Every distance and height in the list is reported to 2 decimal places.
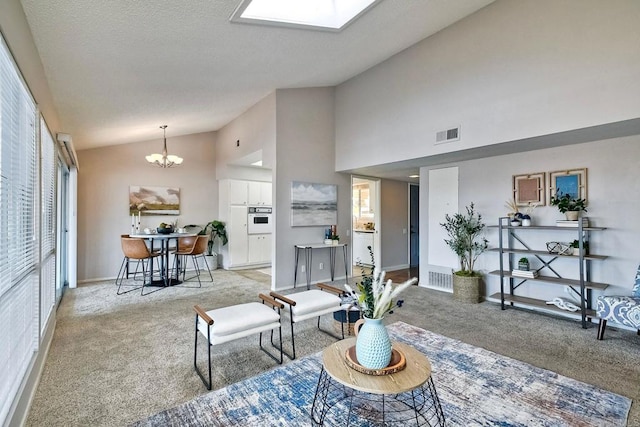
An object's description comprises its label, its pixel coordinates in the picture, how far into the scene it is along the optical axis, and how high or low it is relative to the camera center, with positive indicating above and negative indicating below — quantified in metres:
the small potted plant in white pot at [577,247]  3.73 -0.44
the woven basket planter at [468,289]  4.50 -1.15
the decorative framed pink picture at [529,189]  4.14 +0.33
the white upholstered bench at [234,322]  2.41 -0.92
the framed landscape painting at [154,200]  6.50 +0.30
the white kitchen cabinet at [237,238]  7.28 -0.60
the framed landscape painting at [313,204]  5.48 +0.17
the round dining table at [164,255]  5.31 -0.80
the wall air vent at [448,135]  4.13 +1.08
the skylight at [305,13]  2.89 +2.15
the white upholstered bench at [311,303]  2.94 -0.92
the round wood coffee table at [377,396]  1.56 -1.28
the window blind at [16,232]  1.70 -0.12
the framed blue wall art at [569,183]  3.81 +0.38
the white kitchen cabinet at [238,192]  7.32 +0.52
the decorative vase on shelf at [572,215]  3.69 -0.04
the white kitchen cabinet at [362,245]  7.43 -0.84
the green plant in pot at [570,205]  3.70 +0.09
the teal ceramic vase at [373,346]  1.66 -0.74
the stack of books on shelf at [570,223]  3.67 -0.13
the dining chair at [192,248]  5.69 -0.66
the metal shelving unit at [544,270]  3.53 -0.79
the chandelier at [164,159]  5.82 +1.06
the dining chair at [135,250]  5.18 -0.63
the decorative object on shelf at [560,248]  3.85 -0.47
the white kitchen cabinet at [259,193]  7.64 +0.51
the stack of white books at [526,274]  4.05 -0.83
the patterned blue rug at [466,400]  1.88 -1.29
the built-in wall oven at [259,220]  7.59 -0.17
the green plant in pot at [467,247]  4.51 -0.54
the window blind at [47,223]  2.82 -0.10
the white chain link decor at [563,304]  3.78 -1.18
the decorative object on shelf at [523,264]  4.14 -0.71
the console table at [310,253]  5.43 -0.77
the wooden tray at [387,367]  1.64 -0.85
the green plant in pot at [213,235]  7.25 -0.53
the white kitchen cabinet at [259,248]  7.57 -0.89
